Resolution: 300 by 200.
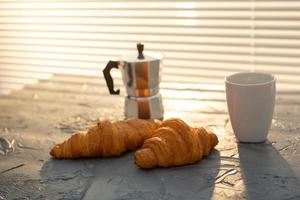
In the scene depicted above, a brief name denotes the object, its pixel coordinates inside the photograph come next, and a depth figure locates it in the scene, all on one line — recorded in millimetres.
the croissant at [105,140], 965
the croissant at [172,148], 909
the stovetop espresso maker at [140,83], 1157
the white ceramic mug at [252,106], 970
